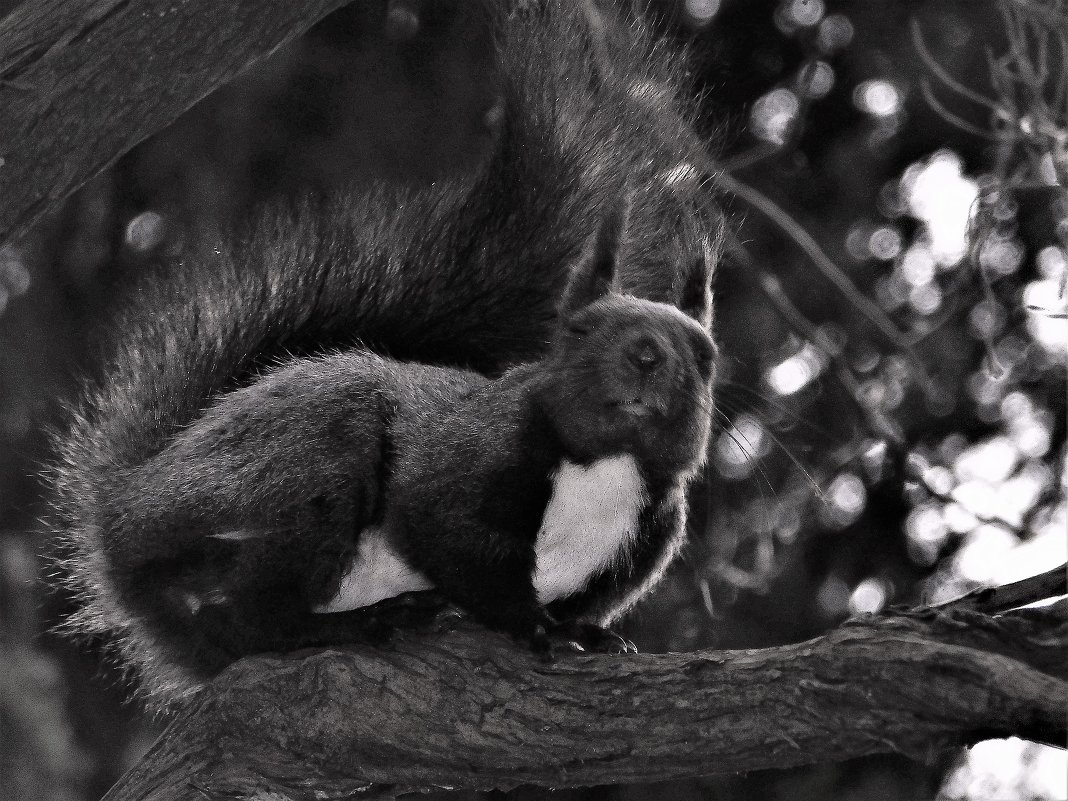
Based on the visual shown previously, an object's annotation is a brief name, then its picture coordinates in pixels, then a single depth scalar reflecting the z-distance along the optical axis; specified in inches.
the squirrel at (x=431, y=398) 196.1
